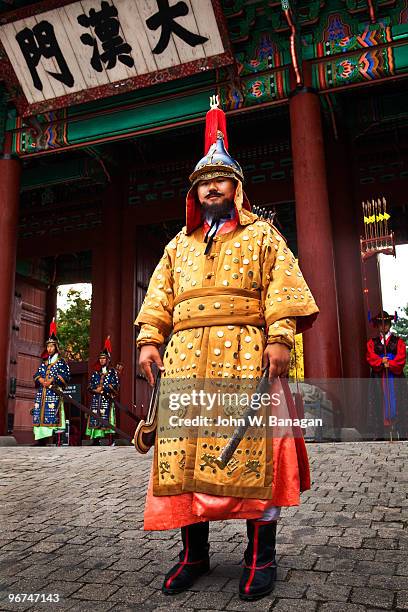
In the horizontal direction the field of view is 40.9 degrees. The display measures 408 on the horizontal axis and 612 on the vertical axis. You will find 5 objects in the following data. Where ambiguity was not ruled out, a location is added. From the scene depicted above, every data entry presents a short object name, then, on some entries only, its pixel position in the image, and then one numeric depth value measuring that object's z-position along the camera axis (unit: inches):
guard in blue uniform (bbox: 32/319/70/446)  350.3
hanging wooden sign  295.3
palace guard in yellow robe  81.9
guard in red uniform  295.0
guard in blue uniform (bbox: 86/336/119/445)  387.9
